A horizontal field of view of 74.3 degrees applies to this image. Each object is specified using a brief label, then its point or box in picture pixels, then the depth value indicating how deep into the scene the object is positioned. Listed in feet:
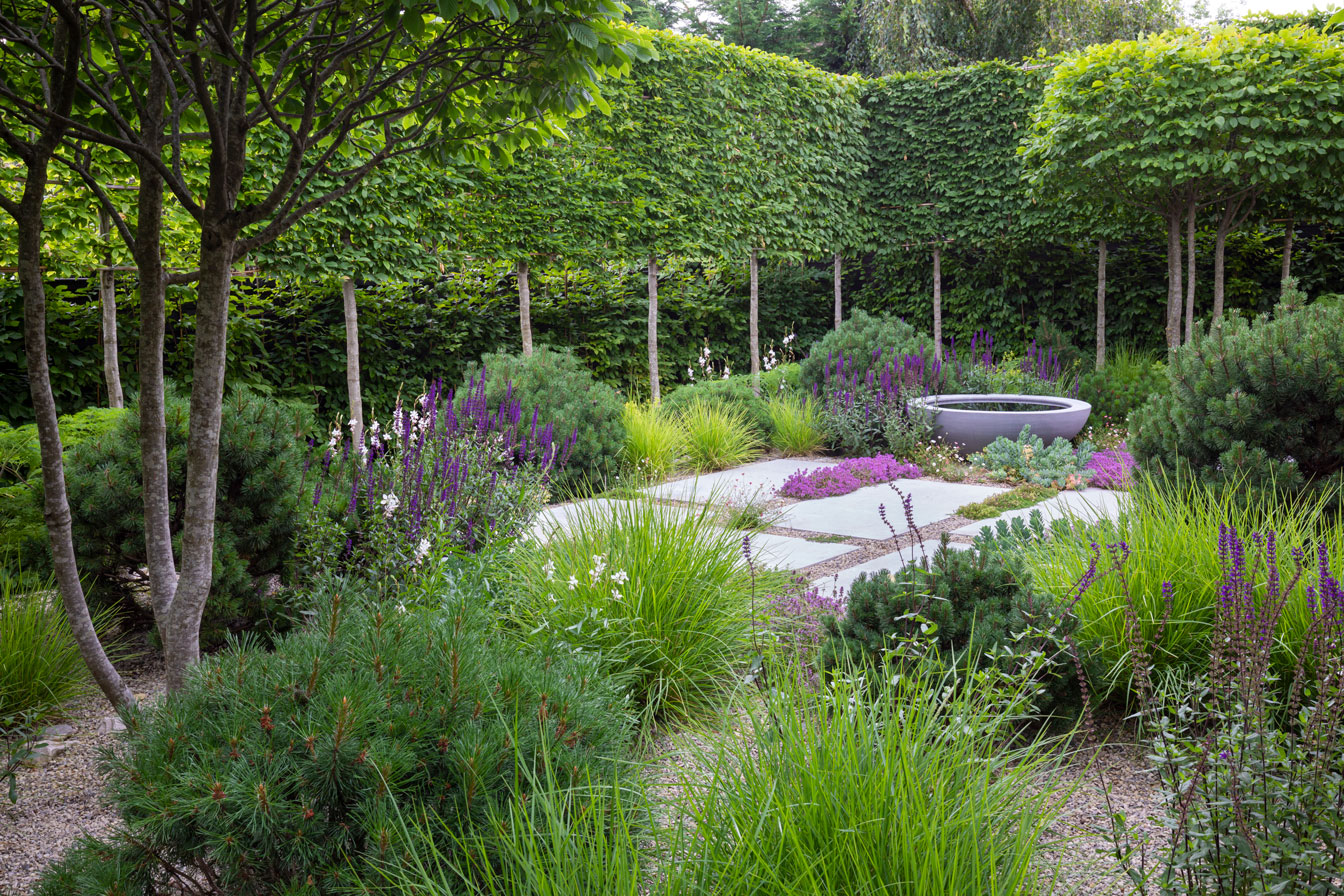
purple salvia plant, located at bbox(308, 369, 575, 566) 11.00
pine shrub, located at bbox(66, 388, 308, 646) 9.97
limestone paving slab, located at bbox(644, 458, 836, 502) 19.27
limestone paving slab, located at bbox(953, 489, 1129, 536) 16.47
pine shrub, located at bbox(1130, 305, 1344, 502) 12.05
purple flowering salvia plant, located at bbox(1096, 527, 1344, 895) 4.45
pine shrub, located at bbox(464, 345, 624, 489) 19.90
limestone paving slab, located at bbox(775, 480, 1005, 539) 16.38
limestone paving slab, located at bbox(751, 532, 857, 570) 13.59
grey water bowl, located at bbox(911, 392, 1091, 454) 24.27
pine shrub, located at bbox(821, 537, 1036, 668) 8.08
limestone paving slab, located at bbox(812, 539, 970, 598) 11.84
